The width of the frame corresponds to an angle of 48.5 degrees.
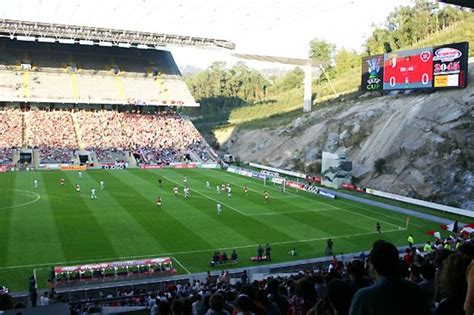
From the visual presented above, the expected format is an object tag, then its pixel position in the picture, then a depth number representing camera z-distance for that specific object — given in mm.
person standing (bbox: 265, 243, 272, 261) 27047
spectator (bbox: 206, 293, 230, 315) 7152
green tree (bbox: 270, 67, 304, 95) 128875
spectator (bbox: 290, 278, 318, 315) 7207
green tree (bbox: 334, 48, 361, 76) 106750
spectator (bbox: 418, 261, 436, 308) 7980
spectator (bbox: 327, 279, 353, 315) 5180
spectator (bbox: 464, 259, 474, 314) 4367
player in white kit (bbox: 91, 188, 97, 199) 42438
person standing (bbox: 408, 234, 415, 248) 28234
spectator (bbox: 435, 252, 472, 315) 4836
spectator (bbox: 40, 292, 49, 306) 18766
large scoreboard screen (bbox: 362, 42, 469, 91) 49594
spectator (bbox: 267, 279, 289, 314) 8266
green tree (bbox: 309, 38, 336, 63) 123375
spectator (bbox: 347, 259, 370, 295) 6497
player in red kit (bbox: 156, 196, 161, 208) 39678
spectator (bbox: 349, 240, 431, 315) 4297
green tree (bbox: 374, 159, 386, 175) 51438
